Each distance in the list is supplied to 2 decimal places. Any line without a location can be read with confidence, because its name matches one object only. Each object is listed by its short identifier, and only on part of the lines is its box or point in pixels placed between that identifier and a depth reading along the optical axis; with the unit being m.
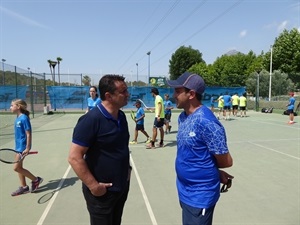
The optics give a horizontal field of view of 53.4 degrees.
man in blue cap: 2.60
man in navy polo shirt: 2.54
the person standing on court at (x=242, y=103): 21.62
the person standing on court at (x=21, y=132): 5.43
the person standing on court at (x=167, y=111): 13.49
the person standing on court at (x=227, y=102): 19.59
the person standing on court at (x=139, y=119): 10.55
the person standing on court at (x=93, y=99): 8.84
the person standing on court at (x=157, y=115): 9.73
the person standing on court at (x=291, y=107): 17.13
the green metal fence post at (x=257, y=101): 28.53
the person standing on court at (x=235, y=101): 21.48
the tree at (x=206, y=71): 63.86
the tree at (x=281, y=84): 33.82
